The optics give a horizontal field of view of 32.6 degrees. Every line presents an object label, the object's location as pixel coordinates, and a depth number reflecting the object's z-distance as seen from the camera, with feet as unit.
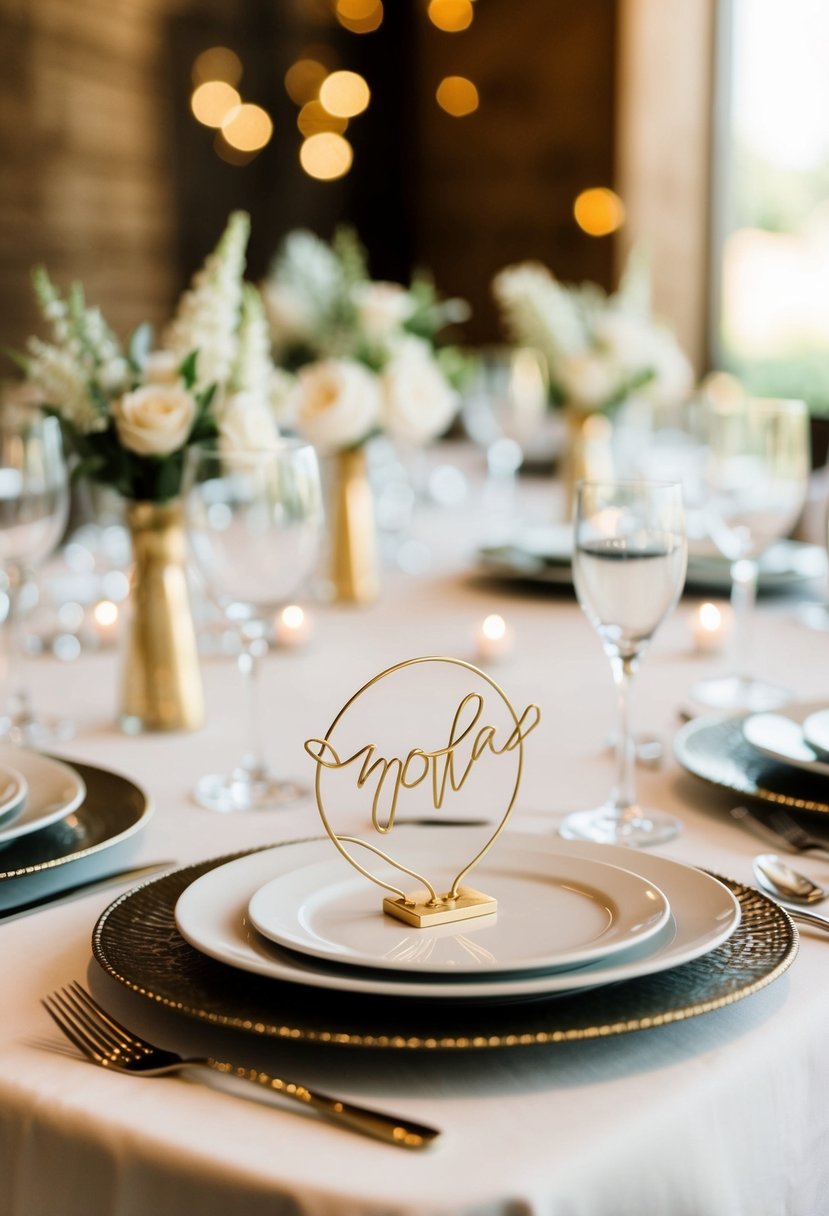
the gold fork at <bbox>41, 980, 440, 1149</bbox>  2.01
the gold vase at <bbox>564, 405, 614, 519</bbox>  7.75
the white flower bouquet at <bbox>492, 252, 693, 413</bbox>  7.56
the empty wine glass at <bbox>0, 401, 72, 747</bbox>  4.53
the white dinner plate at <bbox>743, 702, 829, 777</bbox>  3.48
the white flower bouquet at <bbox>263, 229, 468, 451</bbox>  6.23
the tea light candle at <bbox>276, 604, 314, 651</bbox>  5.57
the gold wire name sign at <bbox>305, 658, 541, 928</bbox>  2.52
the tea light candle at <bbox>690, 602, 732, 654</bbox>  5.42
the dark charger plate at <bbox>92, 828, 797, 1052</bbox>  2.15
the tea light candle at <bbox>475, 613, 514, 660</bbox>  5.25
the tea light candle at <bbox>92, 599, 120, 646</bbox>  5.69
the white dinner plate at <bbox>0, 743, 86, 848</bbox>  3.08
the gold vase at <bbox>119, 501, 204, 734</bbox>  4.59
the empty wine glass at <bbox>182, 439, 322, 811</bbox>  3.88
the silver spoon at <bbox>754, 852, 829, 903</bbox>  2.98
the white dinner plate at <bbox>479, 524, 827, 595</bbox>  6.36
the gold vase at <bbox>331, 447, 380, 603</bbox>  6.48
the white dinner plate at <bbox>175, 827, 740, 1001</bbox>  2.18
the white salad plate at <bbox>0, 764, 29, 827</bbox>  3.09
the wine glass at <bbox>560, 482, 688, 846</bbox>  3.30
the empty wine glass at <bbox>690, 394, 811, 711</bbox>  4.73
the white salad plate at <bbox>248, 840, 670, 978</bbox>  2.28
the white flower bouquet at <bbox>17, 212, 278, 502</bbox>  4.43
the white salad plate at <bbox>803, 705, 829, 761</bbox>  3.55
